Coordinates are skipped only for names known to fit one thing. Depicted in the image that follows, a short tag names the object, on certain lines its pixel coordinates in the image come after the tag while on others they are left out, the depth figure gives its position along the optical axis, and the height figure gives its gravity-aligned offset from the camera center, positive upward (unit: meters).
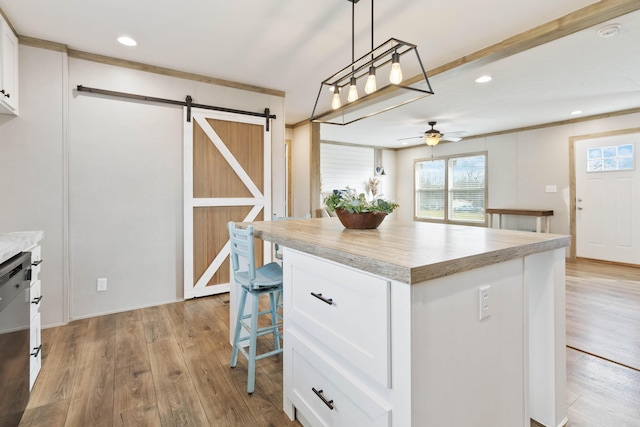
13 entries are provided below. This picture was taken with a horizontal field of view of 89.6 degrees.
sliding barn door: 3.65 +0.32
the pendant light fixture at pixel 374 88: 1.84 +1.50
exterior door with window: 5.18 +0.22
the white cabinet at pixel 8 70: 2.44 +1.16
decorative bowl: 1.95 -0.04
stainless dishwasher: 1.35 -0.56
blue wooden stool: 1.92 -0.43
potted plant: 1.94 +0.02
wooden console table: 6.01 -0.02
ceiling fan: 5.64 +1.34
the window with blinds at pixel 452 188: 7.47 +0.60
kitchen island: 1.04 -0.45
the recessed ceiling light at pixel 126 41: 2.90 +1.59
